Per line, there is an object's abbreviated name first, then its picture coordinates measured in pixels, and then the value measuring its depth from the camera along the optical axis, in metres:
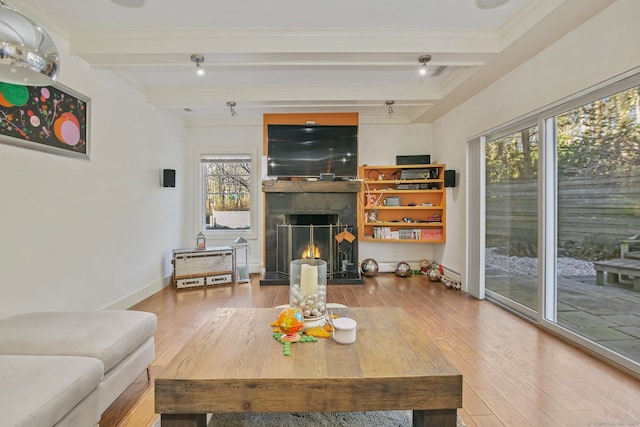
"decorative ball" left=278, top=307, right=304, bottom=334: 1.54
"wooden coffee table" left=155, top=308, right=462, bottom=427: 1.16
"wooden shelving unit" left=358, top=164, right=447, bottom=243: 4.79
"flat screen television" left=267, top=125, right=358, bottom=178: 4.85
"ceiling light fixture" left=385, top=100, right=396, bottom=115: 4.01
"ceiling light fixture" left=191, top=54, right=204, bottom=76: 2.78
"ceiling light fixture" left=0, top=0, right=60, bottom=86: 1.11
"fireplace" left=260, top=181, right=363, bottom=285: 4.73
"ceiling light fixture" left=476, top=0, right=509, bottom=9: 2.27
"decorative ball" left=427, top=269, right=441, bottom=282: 4.61
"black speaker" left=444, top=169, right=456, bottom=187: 4.39
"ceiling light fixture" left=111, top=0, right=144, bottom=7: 2.25
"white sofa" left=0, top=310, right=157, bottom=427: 1.11
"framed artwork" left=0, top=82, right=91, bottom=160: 2.11
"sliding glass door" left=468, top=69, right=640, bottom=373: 2.15
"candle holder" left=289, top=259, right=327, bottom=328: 1.69
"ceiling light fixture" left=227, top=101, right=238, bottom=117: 3.94
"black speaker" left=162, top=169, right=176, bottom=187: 4.27
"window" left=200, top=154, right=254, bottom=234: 5.28
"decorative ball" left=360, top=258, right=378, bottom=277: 4.89
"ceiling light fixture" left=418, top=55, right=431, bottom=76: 2.81
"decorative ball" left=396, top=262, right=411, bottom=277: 4.90
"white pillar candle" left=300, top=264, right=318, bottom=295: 1.71
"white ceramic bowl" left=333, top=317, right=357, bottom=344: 1.47
